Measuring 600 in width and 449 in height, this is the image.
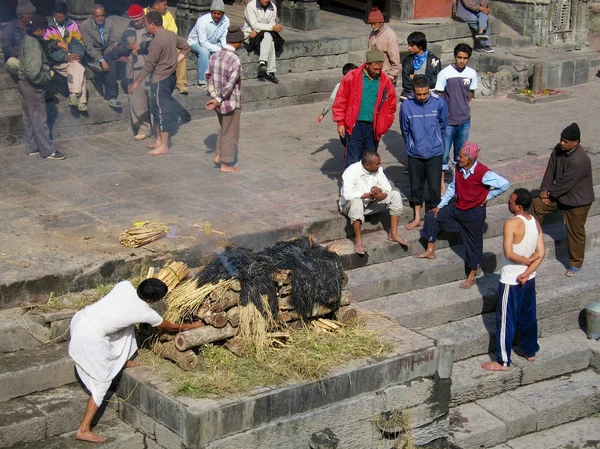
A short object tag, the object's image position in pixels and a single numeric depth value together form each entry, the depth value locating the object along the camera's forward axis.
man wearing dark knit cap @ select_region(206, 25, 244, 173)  10.98
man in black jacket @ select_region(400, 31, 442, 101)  11.47
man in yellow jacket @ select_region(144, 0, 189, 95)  13.46
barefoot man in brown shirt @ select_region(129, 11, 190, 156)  11.84
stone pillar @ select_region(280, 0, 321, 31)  16.50
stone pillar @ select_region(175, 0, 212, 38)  14.55
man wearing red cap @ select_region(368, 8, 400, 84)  11.88
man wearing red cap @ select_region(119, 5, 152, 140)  12.31
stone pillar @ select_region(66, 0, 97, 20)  13.76
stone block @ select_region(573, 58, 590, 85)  17.05
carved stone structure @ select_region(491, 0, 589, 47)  18.47
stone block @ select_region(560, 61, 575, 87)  16.77
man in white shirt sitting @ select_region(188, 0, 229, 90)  13.66
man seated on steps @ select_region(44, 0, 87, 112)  12.27
